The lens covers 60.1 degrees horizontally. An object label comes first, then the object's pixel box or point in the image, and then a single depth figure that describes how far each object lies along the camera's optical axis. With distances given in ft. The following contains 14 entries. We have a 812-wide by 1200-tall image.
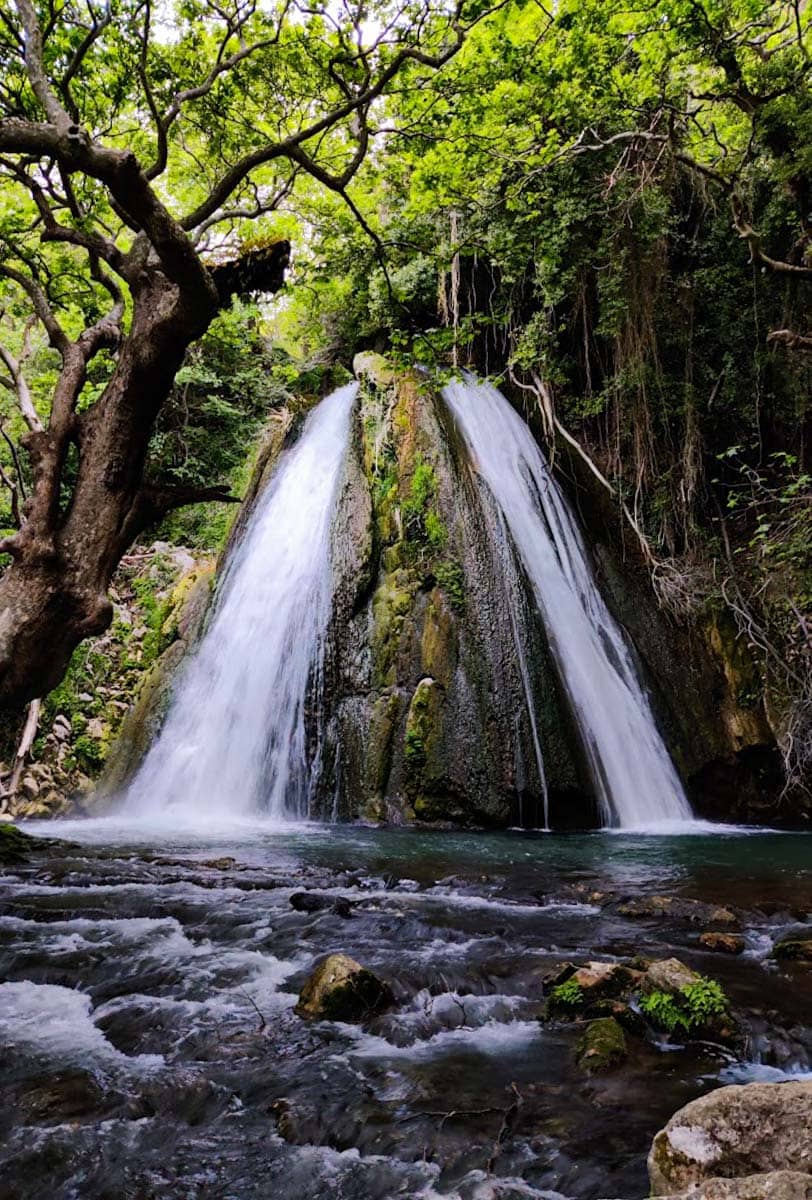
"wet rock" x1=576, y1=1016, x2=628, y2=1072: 8.93
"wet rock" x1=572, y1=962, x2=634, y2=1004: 10.72
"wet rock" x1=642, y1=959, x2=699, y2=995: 10.35
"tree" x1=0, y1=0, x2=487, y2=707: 12.48
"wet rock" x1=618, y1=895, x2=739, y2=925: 14.99
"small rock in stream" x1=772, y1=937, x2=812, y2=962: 12.55
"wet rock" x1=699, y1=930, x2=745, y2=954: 13.05
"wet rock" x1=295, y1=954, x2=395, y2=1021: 10.48
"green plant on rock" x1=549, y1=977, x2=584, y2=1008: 10.53
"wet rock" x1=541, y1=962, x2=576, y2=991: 11.14
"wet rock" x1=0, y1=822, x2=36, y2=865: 20.16
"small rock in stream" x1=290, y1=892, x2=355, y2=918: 15.15
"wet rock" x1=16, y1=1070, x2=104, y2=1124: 7.91
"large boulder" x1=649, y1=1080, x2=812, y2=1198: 5.45
